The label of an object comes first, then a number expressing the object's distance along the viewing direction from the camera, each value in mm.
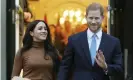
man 7773
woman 8734
